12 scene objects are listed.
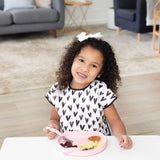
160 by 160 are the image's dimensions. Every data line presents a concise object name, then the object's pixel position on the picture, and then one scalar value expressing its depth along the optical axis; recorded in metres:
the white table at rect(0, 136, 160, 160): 1.03
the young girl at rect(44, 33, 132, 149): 1.31
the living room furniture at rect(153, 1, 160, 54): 3.50
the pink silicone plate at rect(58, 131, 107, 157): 1.04
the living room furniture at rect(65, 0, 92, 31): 5.84
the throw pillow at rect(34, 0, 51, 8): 5.05
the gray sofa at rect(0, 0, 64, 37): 4.69
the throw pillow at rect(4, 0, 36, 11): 4.91
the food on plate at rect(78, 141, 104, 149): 1.07
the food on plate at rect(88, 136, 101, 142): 1.12
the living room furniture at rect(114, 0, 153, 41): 4.49
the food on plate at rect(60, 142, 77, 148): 1.08
